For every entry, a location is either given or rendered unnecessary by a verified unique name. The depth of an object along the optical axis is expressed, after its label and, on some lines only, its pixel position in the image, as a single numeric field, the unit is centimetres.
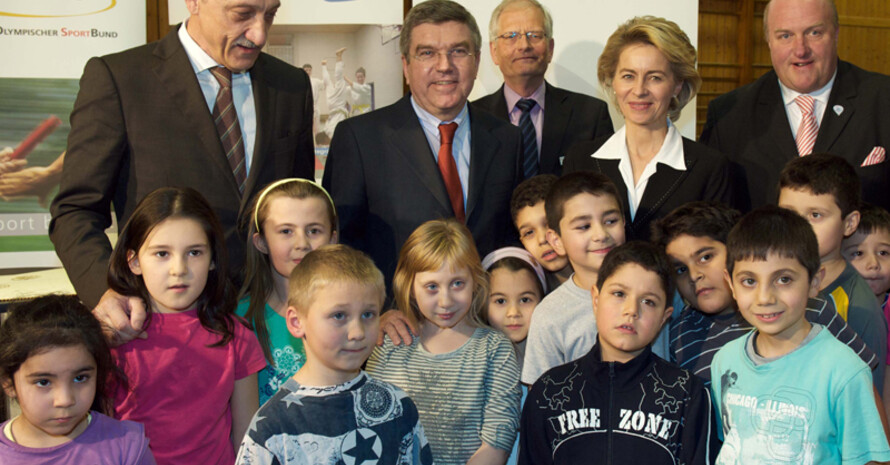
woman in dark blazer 280
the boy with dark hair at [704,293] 223
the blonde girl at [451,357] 222
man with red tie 277
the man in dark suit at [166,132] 239
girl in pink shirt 211
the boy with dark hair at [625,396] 201
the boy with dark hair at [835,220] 234
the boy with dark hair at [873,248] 286
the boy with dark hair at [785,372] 187
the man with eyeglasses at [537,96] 345
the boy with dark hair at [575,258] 233
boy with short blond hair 179
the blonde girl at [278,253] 236
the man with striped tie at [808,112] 312
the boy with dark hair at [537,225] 276
